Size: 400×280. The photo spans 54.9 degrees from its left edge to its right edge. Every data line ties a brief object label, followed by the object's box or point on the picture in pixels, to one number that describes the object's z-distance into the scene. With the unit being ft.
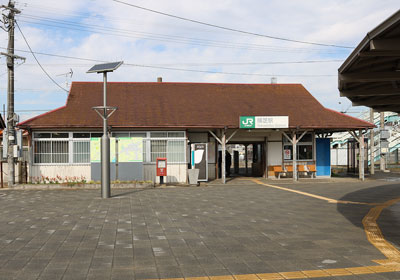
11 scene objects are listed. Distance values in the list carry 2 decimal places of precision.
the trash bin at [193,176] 60.59
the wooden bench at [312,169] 69.96
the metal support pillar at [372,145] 83.42
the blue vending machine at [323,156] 73.26
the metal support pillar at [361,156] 67.00
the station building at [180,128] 59.88
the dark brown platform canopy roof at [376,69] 18.08
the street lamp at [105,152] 42.27
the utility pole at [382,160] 95.14
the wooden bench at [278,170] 69.13
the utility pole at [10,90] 56.13
